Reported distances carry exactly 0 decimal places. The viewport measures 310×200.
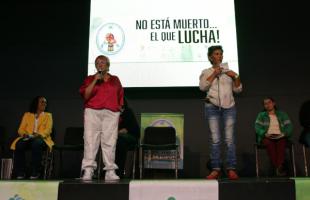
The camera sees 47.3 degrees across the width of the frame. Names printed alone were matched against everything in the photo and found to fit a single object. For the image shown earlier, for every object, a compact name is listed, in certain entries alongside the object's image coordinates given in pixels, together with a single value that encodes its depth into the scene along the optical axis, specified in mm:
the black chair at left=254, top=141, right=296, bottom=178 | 4031
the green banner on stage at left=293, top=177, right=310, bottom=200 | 2660
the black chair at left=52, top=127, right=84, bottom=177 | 4391
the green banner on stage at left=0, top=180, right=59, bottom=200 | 2717
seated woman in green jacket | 3912
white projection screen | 4805
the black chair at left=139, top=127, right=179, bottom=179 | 4043
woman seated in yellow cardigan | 4043
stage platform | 2641
